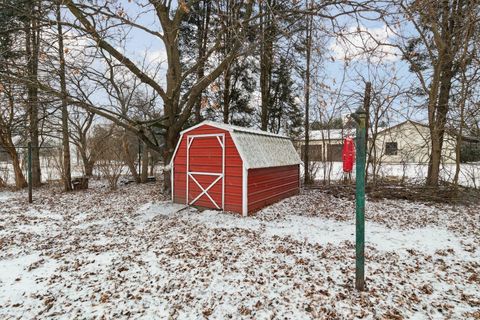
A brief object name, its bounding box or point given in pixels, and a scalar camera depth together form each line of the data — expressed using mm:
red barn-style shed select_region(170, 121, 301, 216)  6395
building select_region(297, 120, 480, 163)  7909
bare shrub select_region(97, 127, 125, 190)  10650
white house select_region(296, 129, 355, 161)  11484
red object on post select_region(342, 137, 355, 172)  4172
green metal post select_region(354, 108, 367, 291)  2787
